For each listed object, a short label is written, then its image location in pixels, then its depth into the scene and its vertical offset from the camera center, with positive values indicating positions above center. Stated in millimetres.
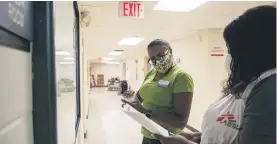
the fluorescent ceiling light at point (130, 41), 6689 +991
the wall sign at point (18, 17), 489 +139
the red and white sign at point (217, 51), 5062 +463
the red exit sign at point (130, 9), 2980 +836
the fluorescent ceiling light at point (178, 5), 2964 +925
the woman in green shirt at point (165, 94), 1665 -161
